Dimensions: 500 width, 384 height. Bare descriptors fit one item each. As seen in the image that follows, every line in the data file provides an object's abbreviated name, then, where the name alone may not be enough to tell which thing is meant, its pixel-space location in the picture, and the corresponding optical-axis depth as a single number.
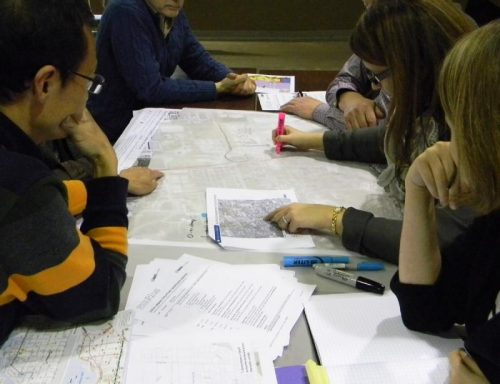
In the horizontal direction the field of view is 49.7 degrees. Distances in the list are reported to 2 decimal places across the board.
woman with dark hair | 1.18
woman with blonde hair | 0.76
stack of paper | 0.87
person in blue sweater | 1.91
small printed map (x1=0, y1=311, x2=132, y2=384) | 0.78
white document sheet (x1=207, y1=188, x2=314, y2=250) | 1.15
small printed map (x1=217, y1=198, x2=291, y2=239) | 1.19
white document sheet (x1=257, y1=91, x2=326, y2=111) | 1.98
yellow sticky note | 0.79
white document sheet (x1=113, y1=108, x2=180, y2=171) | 1.53
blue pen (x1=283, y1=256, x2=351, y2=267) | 1.07
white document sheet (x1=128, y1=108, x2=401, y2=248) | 1.21
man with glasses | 0.75
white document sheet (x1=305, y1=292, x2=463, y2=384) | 0.82
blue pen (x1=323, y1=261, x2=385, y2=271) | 1.07
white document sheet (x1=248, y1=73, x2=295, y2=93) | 2.16
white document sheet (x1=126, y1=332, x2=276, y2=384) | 0.79
